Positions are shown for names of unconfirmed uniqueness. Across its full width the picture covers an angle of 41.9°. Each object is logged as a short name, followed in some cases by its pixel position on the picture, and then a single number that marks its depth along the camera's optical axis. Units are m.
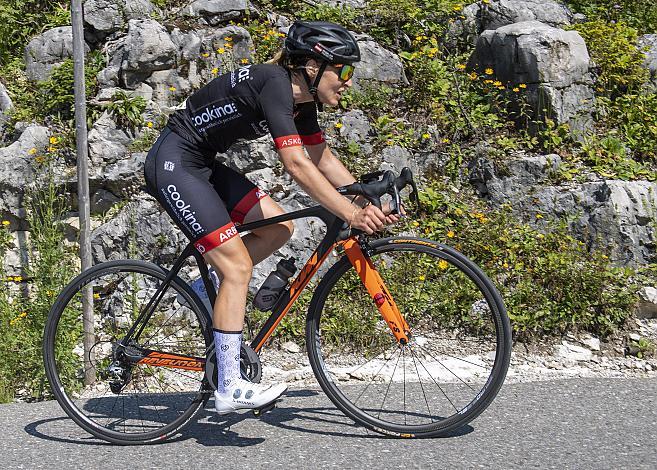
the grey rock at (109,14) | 8.54
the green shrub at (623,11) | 9.52
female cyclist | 4.21
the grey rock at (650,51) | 8.66
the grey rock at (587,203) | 6.94
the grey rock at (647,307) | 6.34
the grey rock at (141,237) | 6.91
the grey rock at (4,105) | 7.93
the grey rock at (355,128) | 7.83
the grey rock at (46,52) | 8.38
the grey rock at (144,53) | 8.09
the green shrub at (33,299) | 5.78
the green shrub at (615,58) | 8.47
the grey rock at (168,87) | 8.15
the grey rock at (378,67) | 8.48
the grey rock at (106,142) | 7.50
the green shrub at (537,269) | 6.18
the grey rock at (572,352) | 5.90
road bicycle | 4.50
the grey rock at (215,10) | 8.80
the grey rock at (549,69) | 8.02
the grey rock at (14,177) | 7.18
